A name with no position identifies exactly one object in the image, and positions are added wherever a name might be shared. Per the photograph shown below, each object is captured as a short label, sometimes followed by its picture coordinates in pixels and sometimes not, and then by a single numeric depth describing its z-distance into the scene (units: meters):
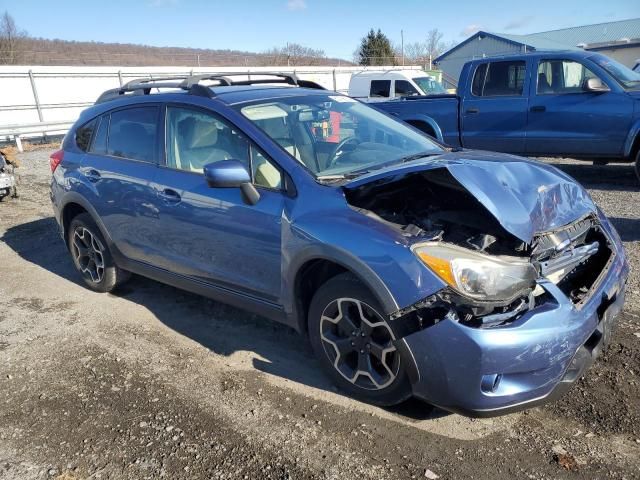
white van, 16.41
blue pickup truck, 7.95
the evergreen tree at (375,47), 52.34
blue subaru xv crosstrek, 2.67
